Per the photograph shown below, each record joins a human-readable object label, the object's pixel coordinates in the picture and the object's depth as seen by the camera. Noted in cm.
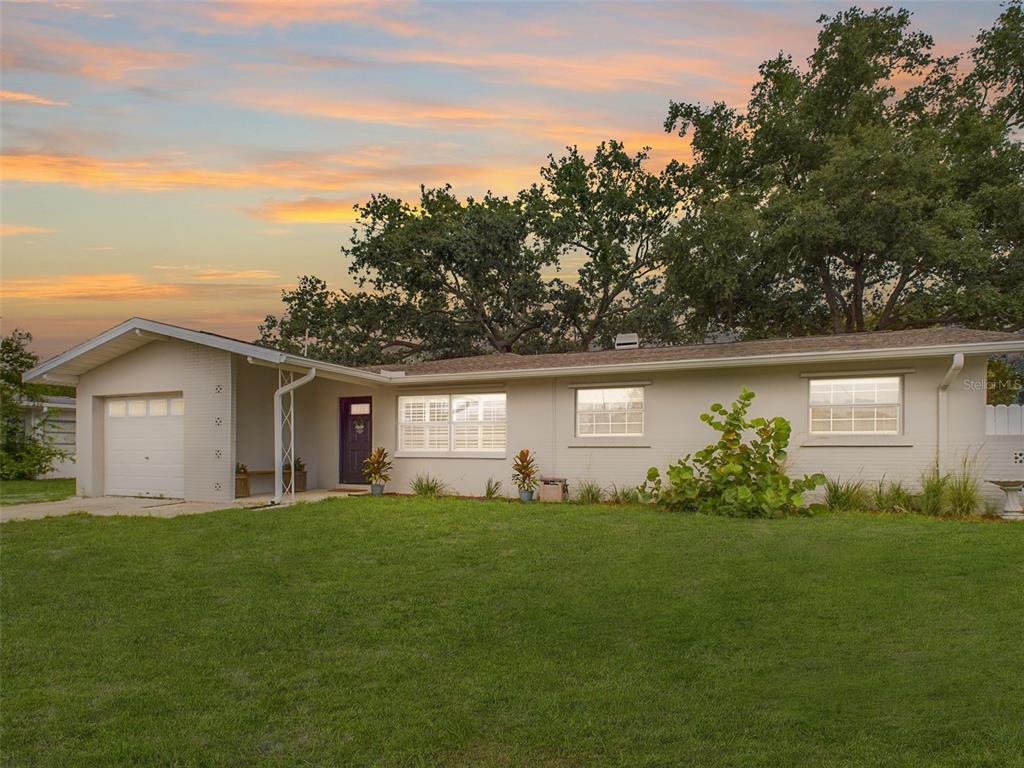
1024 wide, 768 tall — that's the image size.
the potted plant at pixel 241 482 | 1617
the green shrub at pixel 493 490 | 1582
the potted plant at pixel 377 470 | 1644
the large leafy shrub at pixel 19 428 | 2417
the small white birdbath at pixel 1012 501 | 1172
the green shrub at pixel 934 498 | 1211
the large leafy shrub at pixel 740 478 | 1199
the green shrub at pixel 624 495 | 1446
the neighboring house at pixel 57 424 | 2592
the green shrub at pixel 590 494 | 1480
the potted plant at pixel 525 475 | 1512
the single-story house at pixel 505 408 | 1291
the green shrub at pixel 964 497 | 1201
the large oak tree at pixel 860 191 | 2184
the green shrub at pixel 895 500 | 1247
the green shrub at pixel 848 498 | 1272
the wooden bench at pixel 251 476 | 1619
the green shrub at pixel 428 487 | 1625
